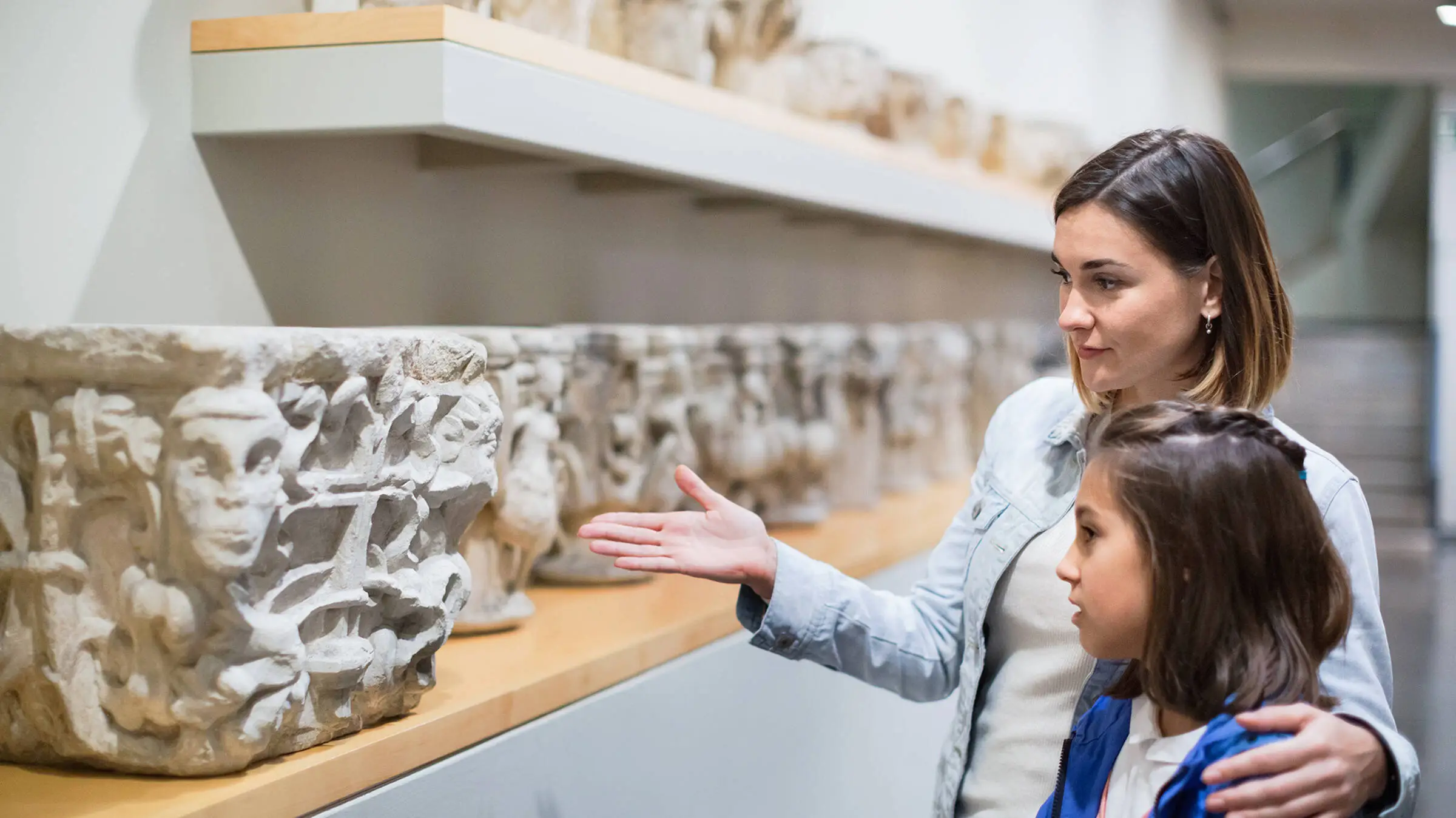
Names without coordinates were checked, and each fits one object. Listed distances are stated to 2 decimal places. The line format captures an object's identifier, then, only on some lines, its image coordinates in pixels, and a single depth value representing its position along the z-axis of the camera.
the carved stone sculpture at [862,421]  3.83
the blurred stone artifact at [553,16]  2.44
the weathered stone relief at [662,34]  2.88
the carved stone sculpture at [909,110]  4.15
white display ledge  1.96
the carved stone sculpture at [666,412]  2.81
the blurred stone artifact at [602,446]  2.62
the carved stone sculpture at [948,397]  4.33
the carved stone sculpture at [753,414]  3.21
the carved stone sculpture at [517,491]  2.28
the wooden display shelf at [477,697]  1.49
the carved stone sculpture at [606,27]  2.85
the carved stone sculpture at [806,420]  3.47
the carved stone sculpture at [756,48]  3.35
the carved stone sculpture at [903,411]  3.98
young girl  1.21
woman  1.51
